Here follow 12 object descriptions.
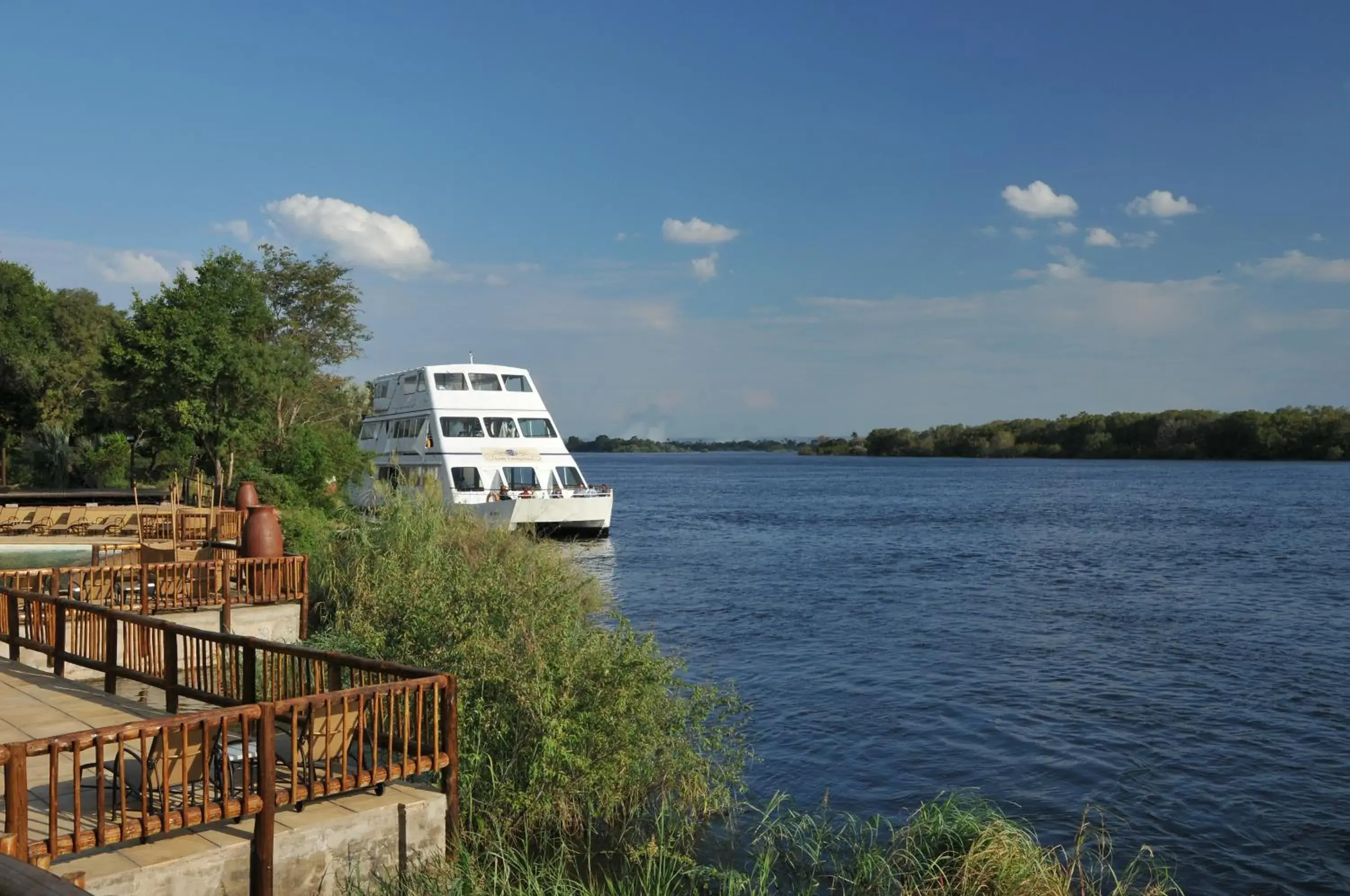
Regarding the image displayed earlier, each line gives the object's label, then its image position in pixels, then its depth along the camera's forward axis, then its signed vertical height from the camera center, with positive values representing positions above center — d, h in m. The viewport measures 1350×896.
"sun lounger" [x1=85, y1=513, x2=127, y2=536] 25.80 -1.87
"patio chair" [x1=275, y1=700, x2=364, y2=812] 6.73 -1.92
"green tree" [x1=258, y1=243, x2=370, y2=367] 47.97 +6.83
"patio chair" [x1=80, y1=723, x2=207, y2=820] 6.02 -1.91
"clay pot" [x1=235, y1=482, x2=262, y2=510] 21.20 -0.92
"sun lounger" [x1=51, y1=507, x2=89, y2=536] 25.62 -1.85
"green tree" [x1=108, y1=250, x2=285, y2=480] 27.98 +2.43
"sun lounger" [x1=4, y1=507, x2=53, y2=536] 25.27 -1.79
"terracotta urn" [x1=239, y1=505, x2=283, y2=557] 16.08 -1.31
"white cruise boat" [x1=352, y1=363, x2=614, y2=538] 32.97 -0.06
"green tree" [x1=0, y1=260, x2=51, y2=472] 40.69 +4.19
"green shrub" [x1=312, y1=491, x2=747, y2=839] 8.51 -2.30
